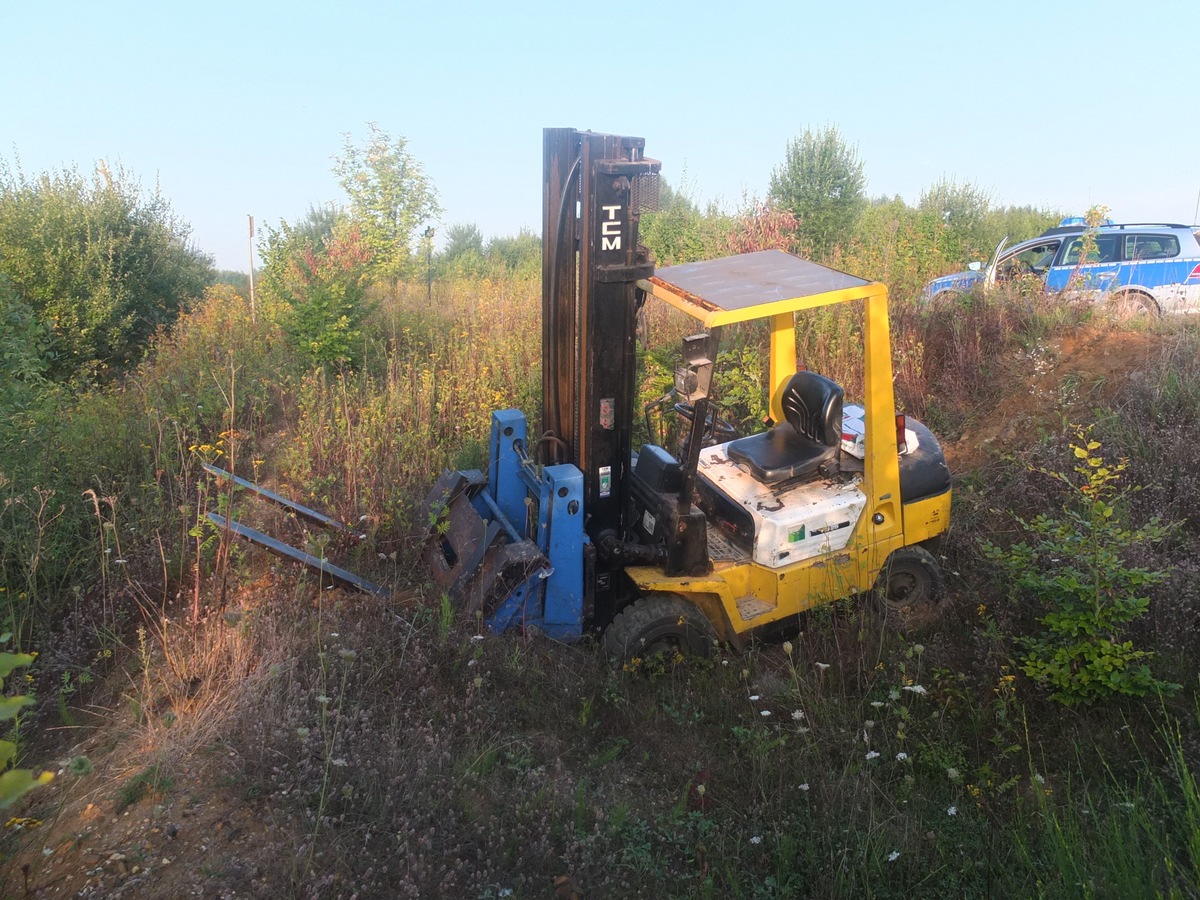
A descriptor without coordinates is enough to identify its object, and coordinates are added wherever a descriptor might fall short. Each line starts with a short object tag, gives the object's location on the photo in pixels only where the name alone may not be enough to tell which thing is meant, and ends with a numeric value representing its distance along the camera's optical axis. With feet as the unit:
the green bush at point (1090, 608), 12.50
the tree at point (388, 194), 50.90
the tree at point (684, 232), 37.93
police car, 31.22
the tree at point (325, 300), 29.37
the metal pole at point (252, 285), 38.97
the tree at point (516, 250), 68.89
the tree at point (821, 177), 59.57
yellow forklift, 13.64
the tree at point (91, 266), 37.88
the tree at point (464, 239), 87.66
